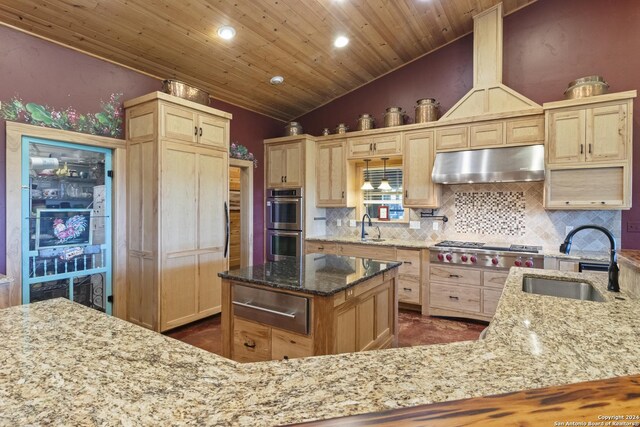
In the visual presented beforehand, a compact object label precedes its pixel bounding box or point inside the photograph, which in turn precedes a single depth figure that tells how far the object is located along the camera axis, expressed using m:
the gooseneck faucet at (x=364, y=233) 4.95
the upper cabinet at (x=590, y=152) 3.34
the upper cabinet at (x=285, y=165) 5.14
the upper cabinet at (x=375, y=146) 4.59
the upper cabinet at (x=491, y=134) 3.76
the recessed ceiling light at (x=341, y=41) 3.94
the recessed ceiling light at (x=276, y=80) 4.52
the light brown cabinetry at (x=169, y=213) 3.42
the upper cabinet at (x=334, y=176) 5.03
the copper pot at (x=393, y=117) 4.62
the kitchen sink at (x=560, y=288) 1.99
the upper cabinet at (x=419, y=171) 4.35
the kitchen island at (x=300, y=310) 2.03
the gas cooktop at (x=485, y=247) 3.74
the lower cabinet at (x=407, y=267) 4.22
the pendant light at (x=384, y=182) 4.77
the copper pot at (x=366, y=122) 4.88
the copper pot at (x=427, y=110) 4.38
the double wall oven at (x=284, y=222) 5.15
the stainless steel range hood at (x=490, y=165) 3.68
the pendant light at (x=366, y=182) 4.86
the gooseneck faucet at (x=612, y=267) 1.75
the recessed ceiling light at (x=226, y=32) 3.40
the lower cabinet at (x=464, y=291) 3.79
